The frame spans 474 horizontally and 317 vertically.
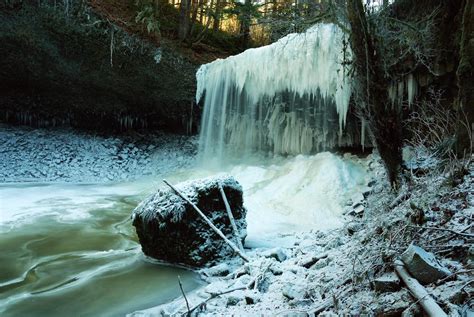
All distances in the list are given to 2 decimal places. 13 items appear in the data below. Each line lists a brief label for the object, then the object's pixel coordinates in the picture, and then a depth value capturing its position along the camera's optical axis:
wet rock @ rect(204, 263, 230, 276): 4.01
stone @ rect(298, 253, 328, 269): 3.29
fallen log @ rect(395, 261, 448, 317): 1.55
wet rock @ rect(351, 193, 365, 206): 6.19
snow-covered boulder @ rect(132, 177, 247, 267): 4.38
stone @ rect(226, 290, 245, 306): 2.86
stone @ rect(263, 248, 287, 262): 3.82
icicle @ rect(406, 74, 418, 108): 7.01
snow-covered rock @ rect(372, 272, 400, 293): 1.94
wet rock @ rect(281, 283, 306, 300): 2.49
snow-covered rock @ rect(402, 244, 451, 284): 1.79
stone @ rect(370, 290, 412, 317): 1.76
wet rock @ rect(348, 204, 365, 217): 5.11
